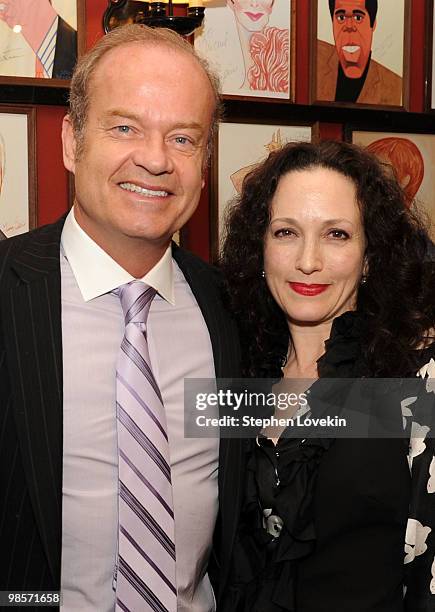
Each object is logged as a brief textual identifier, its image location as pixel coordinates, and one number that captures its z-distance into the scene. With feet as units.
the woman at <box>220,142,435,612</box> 4.98
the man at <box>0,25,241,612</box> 4.78
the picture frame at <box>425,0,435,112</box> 11.92
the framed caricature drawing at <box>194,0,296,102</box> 10.34
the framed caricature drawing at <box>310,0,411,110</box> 11.19
